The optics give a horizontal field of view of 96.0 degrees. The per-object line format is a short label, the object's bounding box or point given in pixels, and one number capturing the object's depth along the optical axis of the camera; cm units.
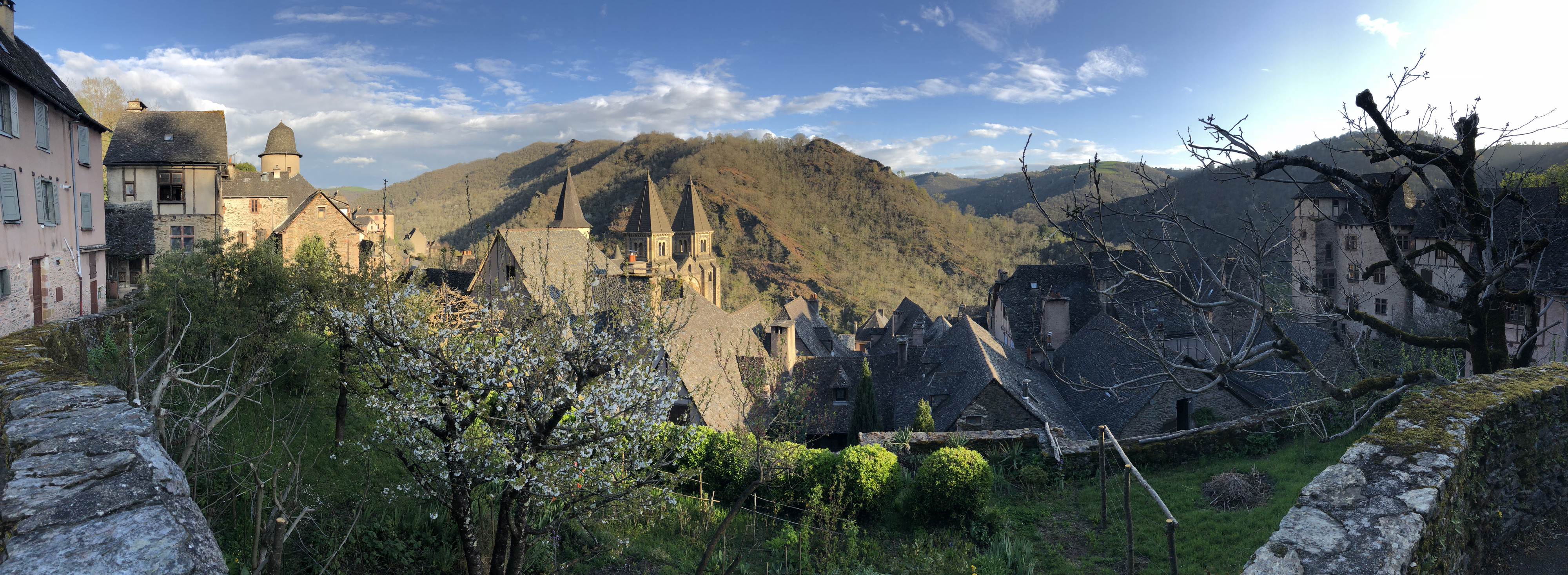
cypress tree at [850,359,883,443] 2139
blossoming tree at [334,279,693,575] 634
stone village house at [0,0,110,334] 1291
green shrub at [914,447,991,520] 1122
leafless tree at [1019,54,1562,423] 610
